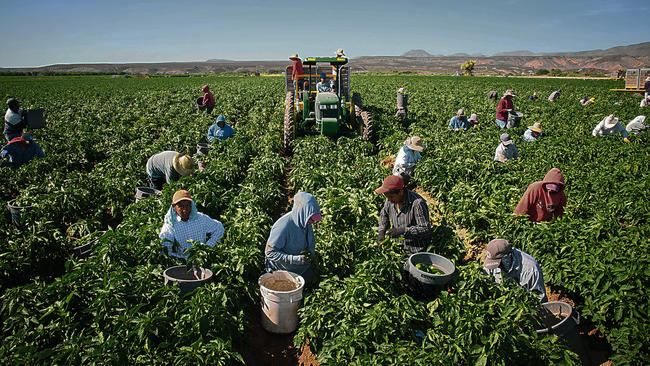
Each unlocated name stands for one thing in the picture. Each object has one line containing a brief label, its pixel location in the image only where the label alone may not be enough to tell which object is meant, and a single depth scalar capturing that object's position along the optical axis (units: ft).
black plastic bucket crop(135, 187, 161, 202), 22.49
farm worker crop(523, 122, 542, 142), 34.13
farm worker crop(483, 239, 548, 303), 12.56
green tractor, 37.06
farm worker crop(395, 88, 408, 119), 50.31
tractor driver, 40.93
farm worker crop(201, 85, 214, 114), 53.62
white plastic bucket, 12.98
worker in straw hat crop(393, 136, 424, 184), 24.79
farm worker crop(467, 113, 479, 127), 43.57
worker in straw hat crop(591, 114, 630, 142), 35.27
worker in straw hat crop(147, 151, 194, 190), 21.83
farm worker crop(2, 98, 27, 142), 32.65
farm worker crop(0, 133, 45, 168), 28.35
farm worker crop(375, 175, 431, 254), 14.53
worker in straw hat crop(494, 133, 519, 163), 27.63
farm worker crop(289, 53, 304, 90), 38.47
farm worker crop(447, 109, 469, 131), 41.16
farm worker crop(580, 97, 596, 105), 64.79
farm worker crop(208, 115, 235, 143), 35.94
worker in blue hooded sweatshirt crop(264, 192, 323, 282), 13.58
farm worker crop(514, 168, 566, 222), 17.26
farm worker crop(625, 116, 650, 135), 37.29
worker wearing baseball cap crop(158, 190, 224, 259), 14.44
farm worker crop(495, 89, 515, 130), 40.35
